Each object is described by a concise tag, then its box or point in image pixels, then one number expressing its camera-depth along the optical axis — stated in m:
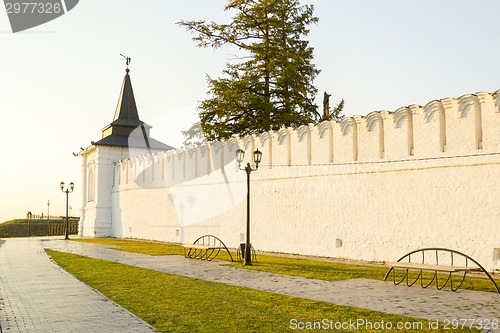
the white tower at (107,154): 36.50
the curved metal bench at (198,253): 17.69
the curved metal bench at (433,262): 10.52
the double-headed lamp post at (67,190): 34.19
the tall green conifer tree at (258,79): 30.00
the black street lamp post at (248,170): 15.66
